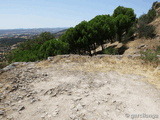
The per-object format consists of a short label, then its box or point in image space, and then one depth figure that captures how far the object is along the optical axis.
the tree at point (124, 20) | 26.27
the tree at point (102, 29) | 23.48
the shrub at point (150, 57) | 9.12
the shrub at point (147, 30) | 23.04
